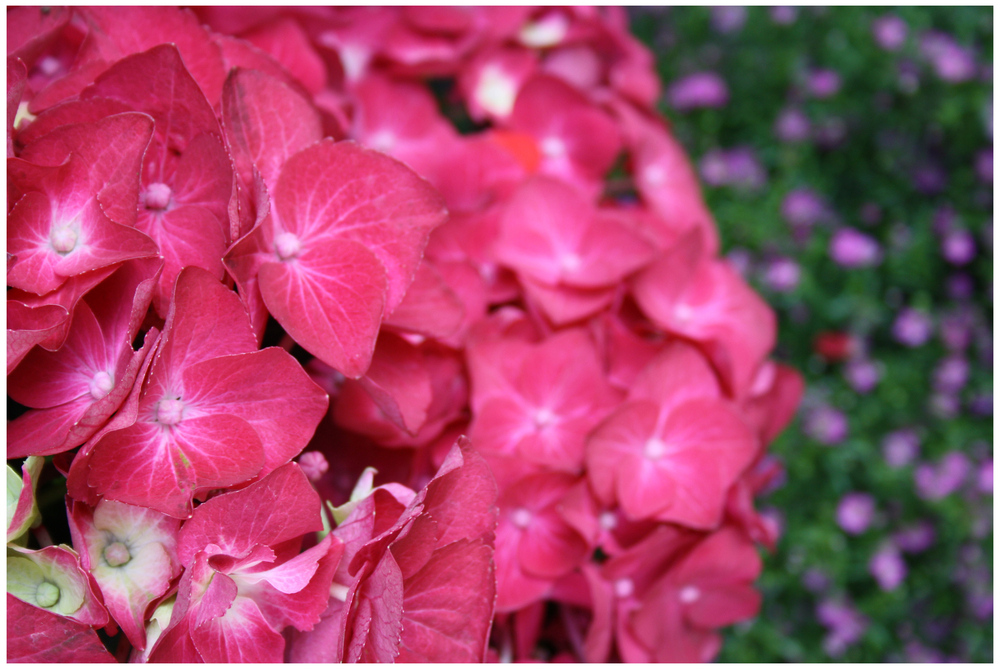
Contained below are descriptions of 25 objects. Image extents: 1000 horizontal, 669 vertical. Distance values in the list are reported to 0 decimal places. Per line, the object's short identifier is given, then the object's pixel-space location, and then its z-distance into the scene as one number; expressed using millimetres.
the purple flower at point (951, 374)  1126
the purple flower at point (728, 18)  1140
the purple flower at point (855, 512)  1063
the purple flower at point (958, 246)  1107
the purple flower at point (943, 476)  1066
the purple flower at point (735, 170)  1153
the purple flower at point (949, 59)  1066
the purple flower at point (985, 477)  1068
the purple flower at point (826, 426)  1077
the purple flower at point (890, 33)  1079
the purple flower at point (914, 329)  1128
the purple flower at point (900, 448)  1097
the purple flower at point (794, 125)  1121
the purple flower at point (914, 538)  1066
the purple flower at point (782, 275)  1093
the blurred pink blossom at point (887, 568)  1025
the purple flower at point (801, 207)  1130
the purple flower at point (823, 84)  1098
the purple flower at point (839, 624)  1022
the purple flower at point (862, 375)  1125
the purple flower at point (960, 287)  1144
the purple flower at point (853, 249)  1120
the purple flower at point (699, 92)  1125
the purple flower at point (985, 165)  1090
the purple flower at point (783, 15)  1105
